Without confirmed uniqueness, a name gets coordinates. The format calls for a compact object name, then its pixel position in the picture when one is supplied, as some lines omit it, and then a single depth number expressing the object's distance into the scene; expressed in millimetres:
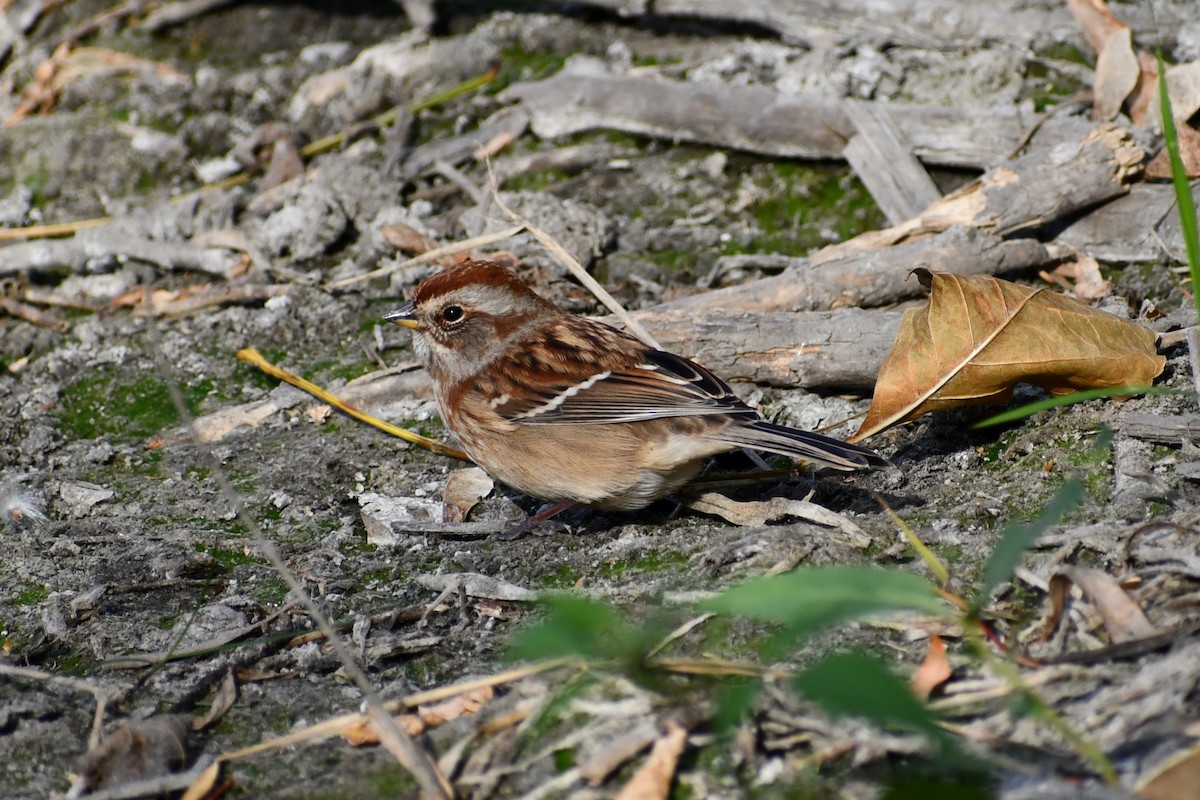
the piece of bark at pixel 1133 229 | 9516
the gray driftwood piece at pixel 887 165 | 10500
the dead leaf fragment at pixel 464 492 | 8594
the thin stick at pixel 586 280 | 9094
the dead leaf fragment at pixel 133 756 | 5539
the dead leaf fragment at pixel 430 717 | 5734
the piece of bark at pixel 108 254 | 11359
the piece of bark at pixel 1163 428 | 7055
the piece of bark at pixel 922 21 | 11516
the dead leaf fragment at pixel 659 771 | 4955
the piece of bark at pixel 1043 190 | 9648
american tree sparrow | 7914
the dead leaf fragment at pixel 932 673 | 5406
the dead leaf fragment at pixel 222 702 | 6078
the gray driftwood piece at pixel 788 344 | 8727
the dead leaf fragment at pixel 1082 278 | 9359
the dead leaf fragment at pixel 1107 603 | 5363
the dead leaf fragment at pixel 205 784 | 5445
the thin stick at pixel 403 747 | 5195
